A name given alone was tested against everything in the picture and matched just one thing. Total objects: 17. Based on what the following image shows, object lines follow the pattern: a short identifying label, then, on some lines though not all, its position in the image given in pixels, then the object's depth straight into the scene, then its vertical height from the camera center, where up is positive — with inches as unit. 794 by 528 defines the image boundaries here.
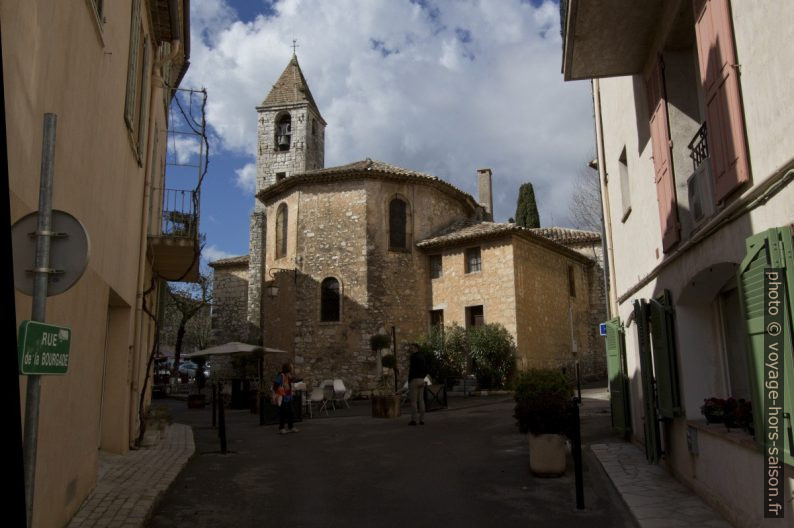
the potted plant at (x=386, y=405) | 640.4 -40.2
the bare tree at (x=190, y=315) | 1426.1 +151.0
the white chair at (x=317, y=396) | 709.9 -33.2
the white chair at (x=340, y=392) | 775.1 -31.5
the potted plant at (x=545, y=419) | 319.3 -28.5
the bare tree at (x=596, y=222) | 903.1 +208.8
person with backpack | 539.2 -24.7
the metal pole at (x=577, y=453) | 255.4 -36.7
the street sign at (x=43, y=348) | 108.0 +4.3
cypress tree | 1509.6 +375.0
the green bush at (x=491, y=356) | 924.6 +11.7
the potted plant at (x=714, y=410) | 237.1 -19.1
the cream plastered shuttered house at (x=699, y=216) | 177.9 +56.0
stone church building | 999.6 +153.0
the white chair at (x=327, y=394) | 737.5 -33.3
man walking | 545.6 -12.9
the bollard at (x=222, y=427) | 423.5 -39.4
